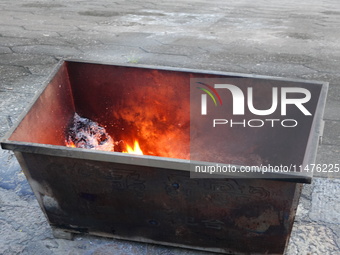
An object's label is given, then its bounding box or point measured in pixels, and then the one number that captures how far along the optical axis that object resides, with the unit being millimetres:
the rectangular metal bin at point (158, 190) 1480
